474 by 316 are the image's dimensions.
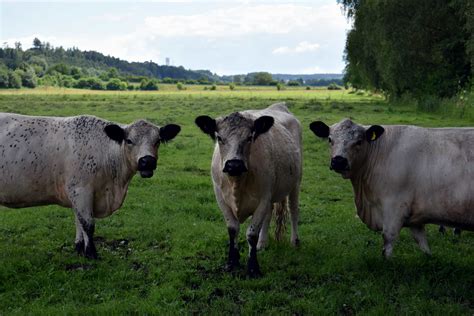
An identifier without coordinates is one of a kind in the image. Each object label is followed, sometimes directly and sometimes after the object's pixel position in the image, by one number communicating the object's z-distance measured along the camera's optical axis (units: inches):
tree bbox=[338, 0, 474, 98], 1190.9
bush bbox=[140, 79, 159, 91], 4668.3
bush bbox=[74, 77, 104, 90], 4644.2
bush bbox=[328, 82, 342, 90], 5197.8
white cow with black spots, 308.8
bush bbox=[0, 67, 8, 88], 3735.2
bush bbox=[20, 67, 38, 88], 3927.2
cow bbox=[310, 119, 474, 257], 269.3
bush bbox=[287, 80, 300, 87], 6161.4
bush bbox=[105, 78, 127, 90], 4636.8
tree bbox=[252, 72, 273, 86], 6322.3
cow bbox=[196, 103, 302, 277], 267.0
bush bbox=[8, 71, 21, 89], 3747.5
